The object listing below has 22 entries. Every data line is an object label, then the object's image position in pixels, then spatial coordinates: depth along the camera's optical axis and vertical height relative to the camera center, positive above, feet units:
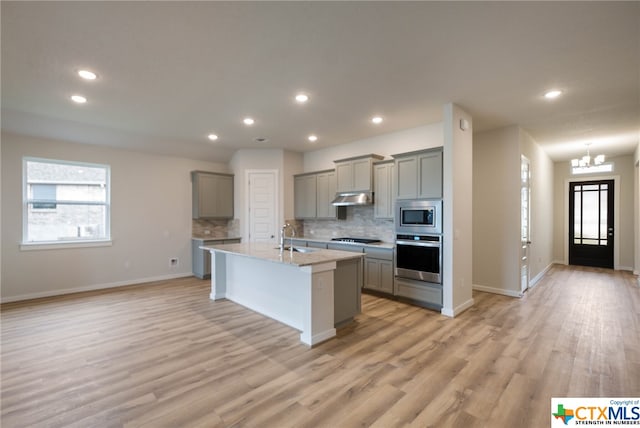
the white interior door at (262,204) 21.75 +0.65
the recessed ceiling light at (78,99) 12.03 +4.79
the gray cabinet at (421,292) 13.60 -3.84
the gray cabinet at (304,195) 21.22 +1.27
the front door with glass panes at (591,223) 24.45 -0.99
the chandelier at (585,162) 18.38 +3.21
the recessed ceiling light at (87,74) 9.95 +4.78
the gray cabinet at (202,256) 20.58 -3.10
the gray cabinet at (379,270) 15.39 -3.10
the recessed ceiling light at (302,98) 12.03 +4.80
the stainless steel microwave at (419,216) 13.48 -0.19
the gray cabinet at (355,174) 17.52 +2.42
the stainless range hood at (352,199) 17.57 +0.85
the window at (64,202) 16.34 +0.70
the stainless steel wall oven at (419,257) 13.42 -2.15
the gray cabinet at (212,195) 21.38 +1.35
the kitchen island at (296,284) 10.35 -3.06
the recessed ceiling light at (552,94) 11.41 +4.67
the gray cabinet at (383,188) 16.71 +1.40
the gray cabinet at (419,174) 13.70 +1.85
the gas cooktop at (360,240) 17.57 -1.73
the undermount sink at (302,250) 13.11 -1.68
